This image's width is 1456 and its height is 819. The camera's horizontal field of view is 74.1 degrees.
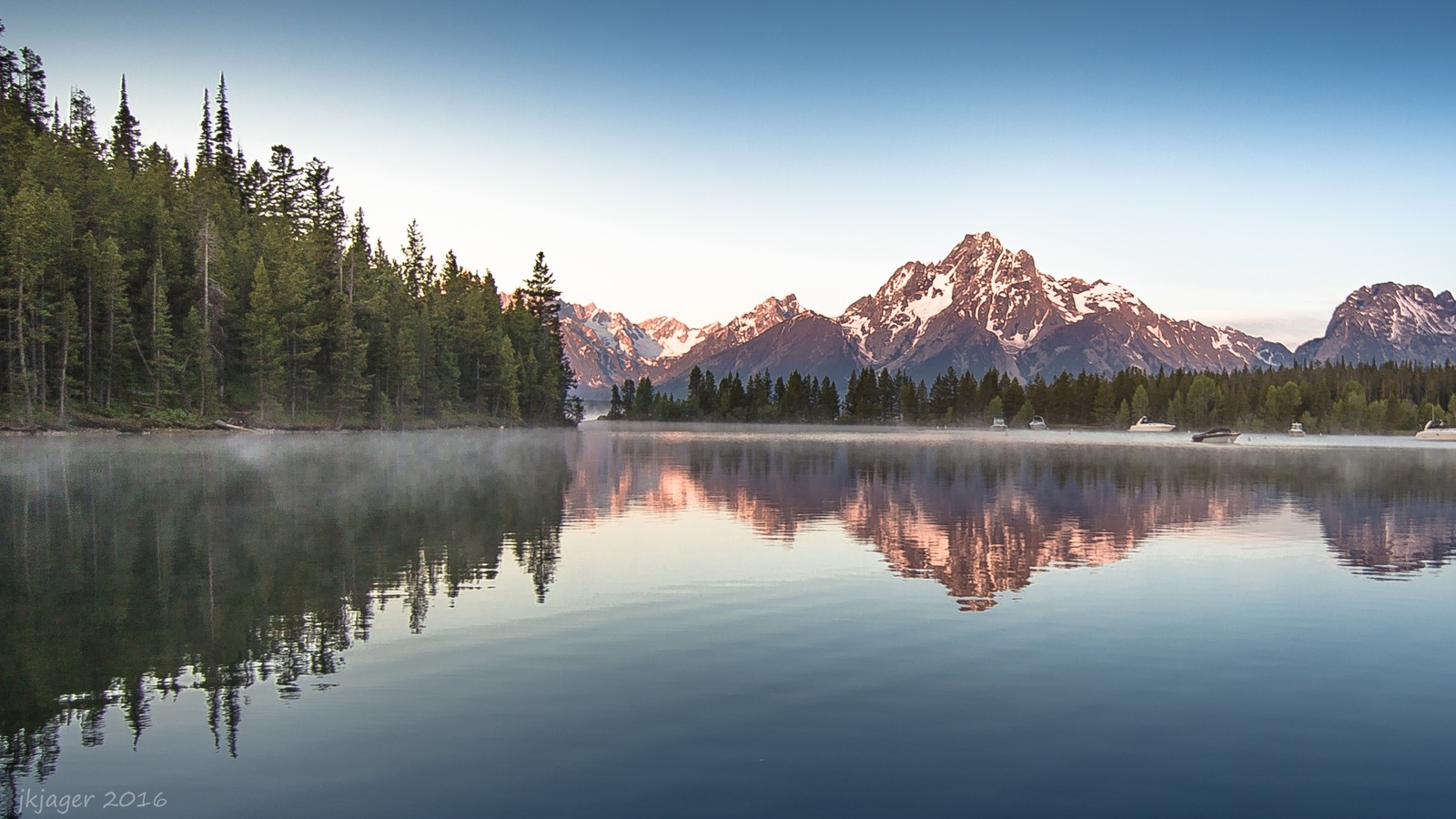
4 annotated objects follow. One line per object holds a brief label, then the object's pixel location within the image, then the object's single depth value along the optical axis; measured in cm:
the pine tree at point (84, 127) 16544
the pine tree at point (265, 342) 13162
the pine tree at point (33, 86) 18750
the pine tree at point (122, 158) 15400
